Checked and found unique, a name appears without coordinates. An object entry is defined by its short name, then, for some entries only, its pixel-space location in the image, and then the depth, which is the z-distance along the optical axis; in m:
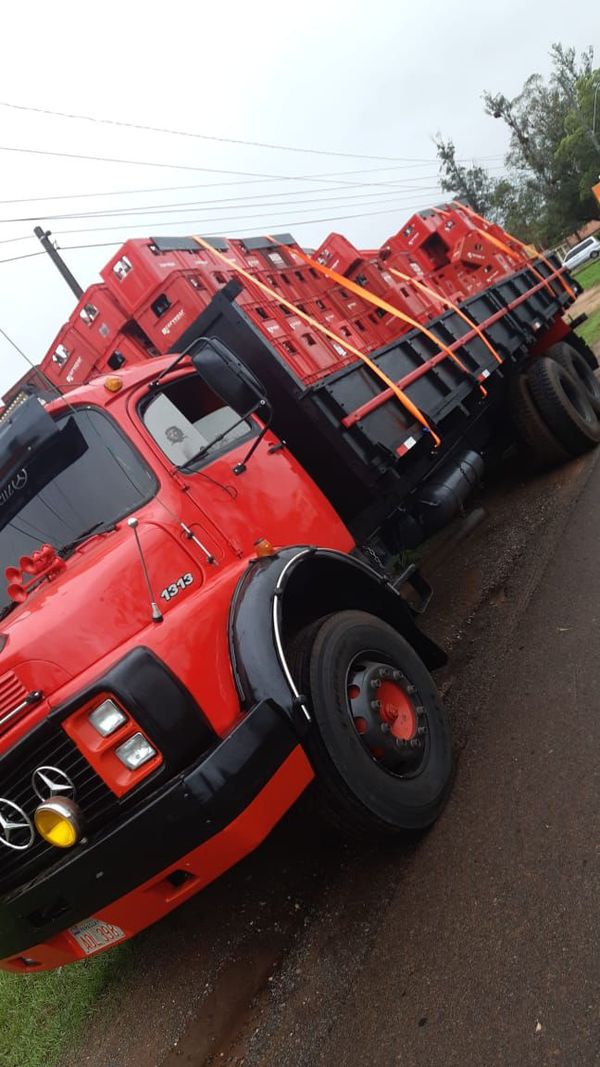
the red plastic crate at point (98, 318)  4.68
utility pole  13.42
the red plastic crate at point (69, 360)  4.96
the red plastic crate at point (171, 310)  4.38
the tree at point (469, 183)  55.28
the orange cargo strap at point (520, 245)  7.74
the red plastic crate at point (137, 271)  4.40
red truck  2.33
